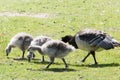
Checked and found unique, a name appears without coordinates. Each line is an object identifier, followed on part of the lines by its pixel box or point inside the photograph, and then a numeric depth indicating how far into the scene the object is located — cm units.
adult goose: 1733
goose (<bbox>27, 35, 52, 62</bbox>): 1788
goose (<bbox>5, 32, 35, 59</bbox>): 1889
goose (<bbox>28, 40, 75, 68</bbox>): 1608
